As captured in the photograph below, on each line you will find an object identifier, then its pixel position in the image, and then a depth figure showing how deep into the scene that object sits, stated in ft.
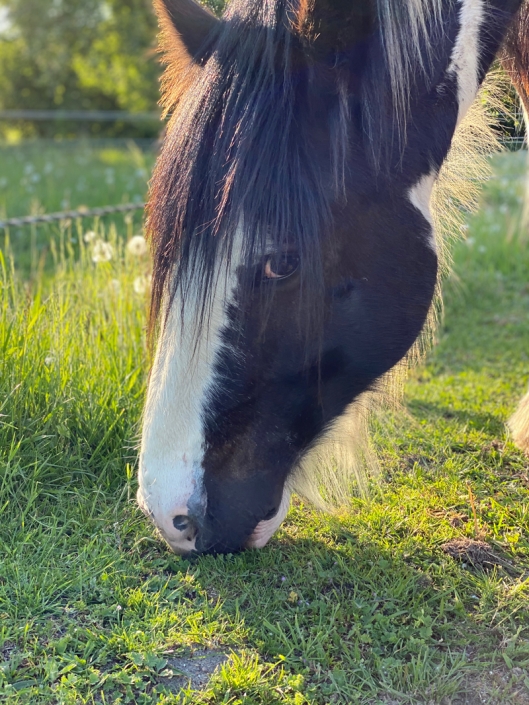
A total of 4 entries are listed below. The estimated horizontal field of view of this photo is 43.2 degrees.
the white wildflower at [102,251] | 11.45
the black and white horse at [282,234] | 5.43
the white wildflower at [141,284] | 11.03
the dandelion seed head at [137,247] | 11.75
